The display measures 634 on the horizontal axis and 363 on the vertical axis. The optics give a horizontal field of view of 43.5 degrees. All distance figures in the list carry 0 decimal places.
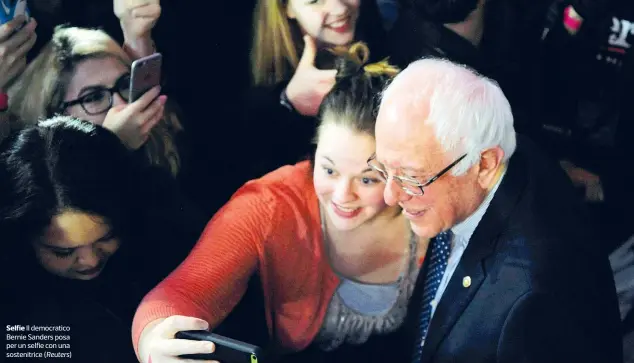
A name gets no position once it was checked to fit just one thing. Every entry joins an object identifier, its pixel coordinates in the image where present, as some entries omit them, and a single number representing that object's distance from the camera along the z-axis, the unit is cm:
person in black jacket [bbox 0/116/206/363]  211
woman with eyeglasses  210
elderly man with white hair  196
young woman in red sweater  212
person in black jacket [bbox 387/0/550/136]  214
